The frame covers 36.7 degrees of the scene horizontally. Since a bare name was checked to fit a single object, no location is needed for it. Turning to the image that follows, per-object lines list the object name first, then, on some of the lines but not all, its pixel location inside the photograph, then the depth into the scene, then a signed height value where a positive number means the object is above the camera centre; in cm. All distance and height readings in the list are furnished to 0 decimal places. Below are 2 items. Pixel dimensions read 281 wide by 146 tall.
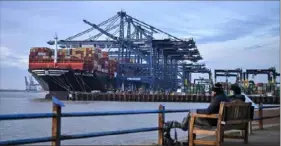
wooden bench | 573 -43
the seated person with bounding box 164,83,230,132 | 584 -26
